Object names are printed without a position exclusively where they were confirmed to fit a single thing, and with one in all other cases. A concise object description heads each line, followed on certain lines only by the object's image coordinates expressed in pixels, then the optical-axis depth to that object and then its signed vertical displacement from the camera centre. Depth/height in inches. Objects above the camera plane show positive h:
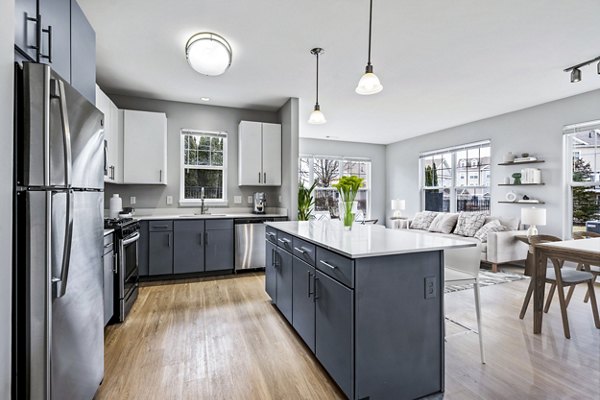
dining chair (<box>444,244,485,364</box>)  78.7 -19.9
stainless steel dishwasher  169.8 -25.8
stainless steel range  107.2 -26.3
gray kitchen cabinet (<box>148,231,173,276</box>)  153.8 -29.0
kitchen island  60.2 -25.2
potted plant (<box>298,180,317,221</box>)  183.6 -2.3
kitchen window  184.7 +20.0
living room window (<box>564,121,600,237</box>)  163.0 +14.0
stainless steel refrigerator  44.6 -6.2
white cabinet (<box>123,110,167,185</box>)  160.7 +28.5
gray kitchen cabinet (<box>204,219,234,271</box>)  163.9 -26.1
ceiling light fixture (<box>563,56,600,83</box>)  125.4 +55.0
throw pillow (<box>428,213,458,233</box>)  224.4 -18.9
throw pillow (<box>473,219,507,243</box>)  187.6 -19.5
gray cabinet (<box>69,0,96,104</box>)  72.9 +38.7
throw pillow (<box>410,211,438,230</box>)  246.2 -18.1
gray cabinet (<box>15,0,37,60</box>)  48.1 +29.2
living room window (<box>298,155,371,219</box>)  293.1 +25.1
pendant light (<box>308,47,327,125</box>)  116.7 +34.0
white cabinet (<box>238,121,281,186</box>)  181.8 +27.8
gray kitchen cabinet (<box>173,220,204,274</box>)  158.1 -26.3
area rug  157.6 -44.7
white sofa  177.9 -30.6
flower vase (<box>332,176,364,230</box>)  97.6 +1.1
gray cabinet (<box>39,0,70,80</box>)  56.9 +34.3
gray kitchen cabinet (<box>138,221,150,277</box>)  152.6 -26.3
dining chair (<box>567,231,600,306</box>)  113.1 -29.0
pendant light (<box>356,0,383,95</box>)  84.0 +33.1
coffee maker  185.6 -2.4
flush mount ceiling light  107.0 +54.0
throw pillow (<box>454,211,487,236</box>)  203.8 -17.3
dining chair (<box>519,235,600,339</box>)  95.0 -27.7
